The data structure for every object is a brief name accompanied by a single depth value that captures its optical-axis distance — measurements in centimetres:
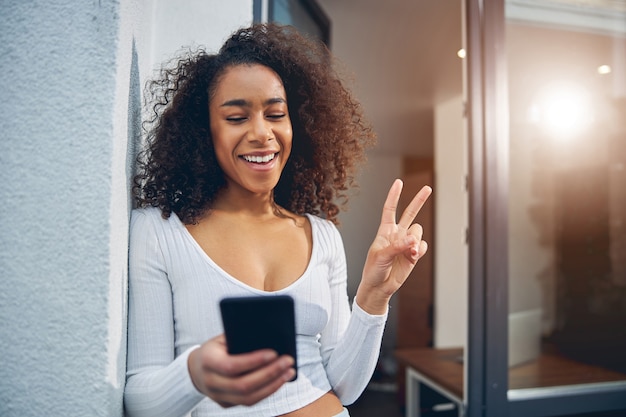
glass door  168
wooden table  192
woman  82
